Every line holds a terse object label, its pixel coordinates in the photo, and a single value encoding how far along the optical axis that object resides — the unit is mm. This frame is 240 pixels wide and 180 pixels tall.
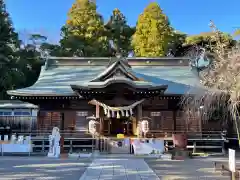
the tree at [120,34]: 35281
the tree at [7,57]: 25125
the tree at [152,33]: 30969
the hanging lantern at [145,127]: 13836
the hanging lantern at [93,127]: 13977
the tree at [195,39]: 30516
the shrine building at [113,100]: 14305
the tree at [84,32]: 31578
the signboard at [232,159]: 6351
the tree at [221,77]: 6975
